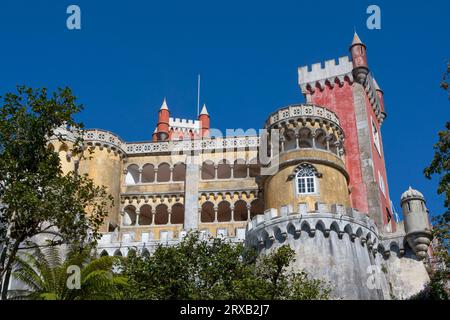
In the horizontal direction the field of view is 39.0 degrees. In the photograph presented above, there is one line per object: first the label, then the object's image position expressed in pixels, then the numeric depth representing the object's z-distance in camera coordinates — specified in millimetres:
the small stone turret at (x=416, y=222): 41094
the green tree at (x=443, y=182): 25547
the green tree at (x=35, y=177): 26875
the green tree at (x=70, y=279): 26969
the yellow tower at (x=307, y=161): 43344
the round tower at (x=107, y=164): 49719
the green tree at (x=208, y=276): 27953
